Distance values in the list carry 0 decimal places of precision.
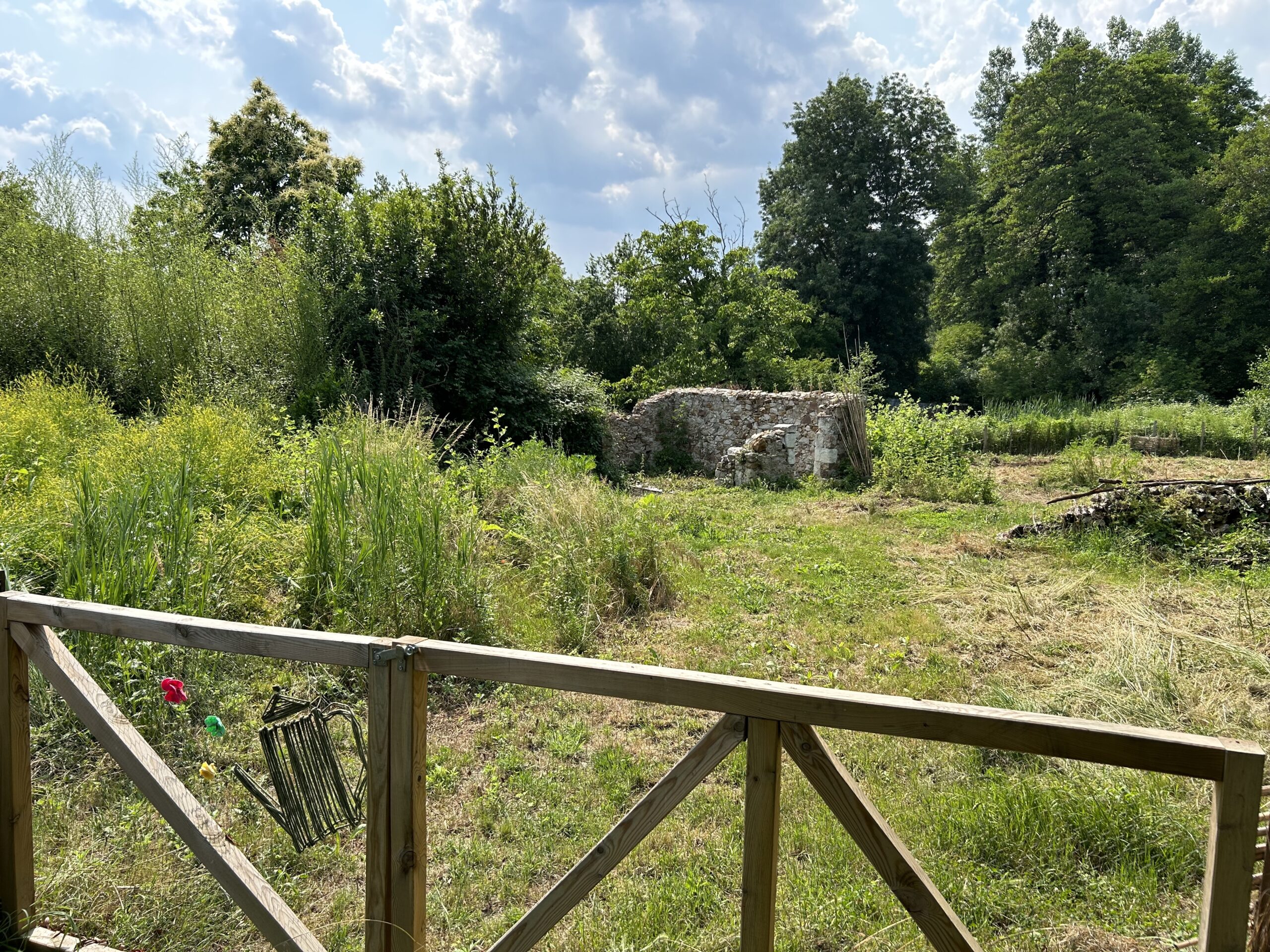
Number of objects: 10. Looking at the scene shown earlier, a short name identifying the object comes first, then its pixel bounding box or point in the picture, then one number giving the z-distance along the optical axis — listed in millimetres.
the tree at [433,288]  10320
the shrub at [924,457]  9883
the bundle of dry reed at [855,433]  11461
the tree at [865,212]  26656
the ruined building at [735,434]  11750
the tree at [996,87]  32719
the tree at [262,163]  19266
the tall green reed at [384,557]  3988
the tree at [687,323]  18062
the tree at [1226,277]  21031
